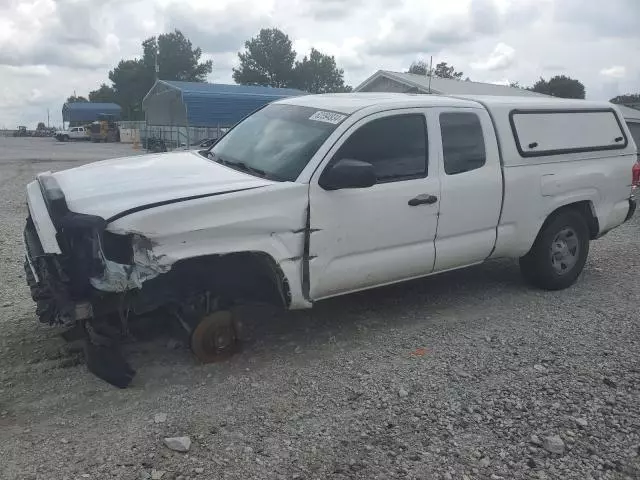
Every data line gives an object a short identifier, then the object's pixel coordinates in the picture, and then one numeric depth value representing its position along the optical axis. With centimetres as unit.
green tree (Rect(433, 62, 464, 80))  6156
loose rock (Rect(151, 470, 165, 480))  297
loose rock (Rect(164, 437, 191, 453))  321
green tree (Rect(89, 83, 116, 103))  8225
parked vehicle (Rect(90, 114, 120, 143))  4981
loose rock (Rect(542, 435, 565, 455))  328
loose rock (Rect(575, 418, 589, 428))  352
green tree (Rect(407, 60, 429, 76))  5336
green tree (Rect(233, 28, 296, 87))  7294
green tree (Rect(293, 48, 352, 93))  7438
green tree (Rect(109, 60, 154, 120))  7612
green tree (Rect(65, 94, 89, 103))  9536
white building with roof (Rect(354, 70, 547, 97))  2603
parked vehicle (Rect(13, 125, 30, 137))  7181
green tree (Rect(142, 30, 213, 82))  7731
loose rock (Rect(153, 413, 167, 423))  348
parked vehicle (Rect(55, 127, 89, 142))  5238
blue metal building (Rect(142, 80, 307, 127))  2836
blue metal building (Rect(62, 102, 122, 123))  5981
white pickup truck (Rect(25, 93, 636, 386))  365
